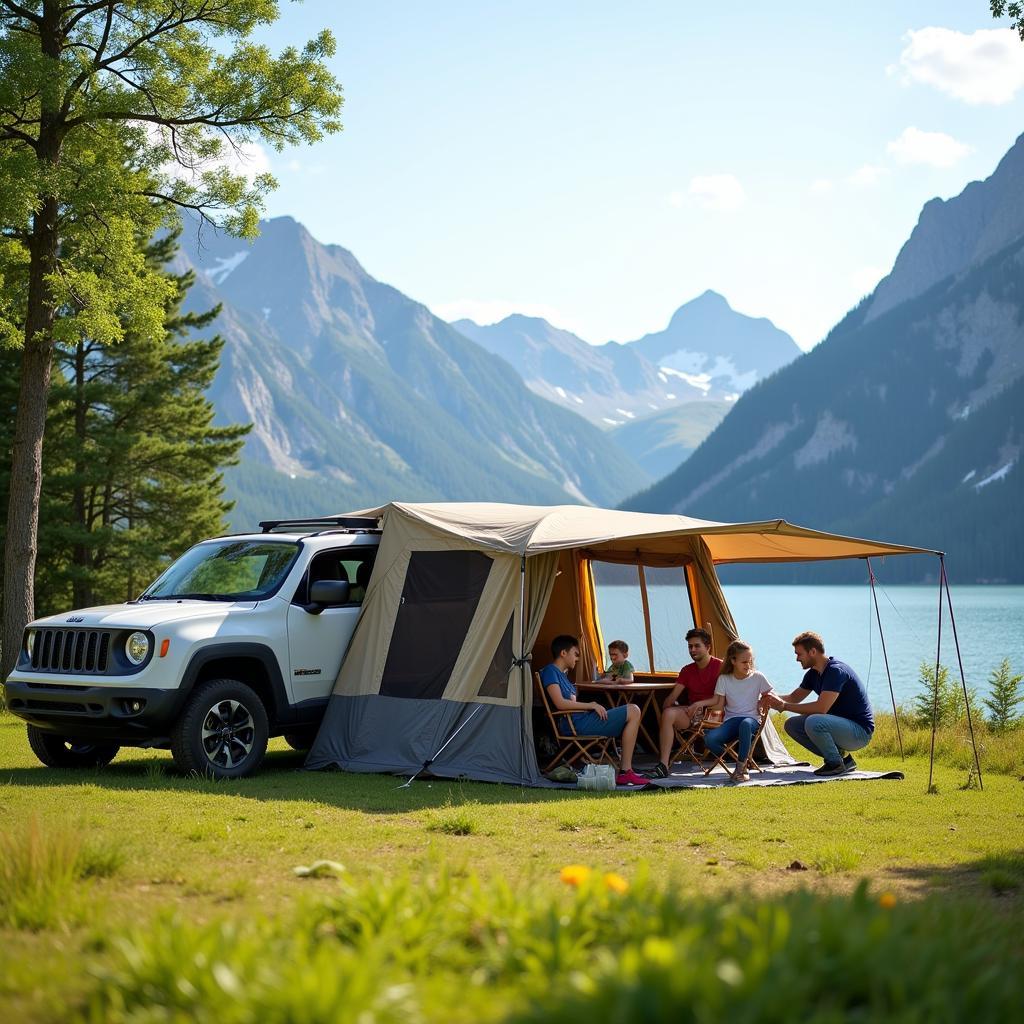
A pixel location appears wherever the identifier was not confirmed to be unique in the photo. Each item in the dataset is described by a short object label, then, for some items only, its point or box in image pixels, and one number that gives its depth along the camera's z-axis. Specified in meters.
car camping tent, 10.59
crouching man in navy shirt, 11.33
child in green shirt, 12.51
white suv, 9.60
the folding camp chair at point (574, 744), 10.89
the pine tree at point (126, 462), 27.89
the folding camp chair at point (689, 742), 11.56
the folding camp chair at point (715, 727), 11.25
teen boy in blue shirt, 10.79
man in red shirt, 11.70
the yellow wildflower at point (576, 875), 4.37
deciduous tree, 15.43
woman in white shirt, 11.16
